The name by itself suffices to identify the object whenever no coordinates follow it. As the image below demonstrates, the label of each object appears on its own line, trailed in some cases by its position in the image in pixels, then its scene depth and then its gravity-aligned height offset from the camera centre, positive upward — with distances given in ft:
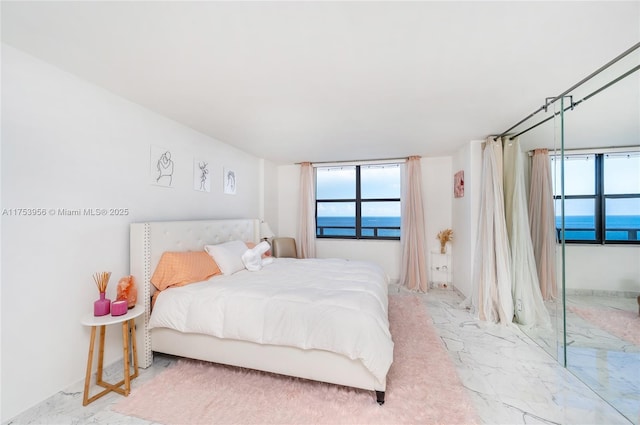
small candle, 6.00 -2.34
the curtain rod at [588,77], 5.10 +3.16
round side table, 5.63 -3.47
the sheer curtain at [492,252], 9.68 -1.77
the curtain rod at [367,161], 15.07 +3.01
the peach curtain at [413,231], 14.24 -1.29
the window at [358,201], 15.98 +0.50
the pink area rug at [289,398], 5.20 -4.36
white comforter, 5.55 -2.58
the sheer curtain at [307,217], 15.94 -0.49
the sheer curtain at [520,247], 8.85 -1.46
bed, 5.55 -3.43
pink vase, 5.97 -2.31
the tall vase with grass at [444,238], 14.26 -1.69
